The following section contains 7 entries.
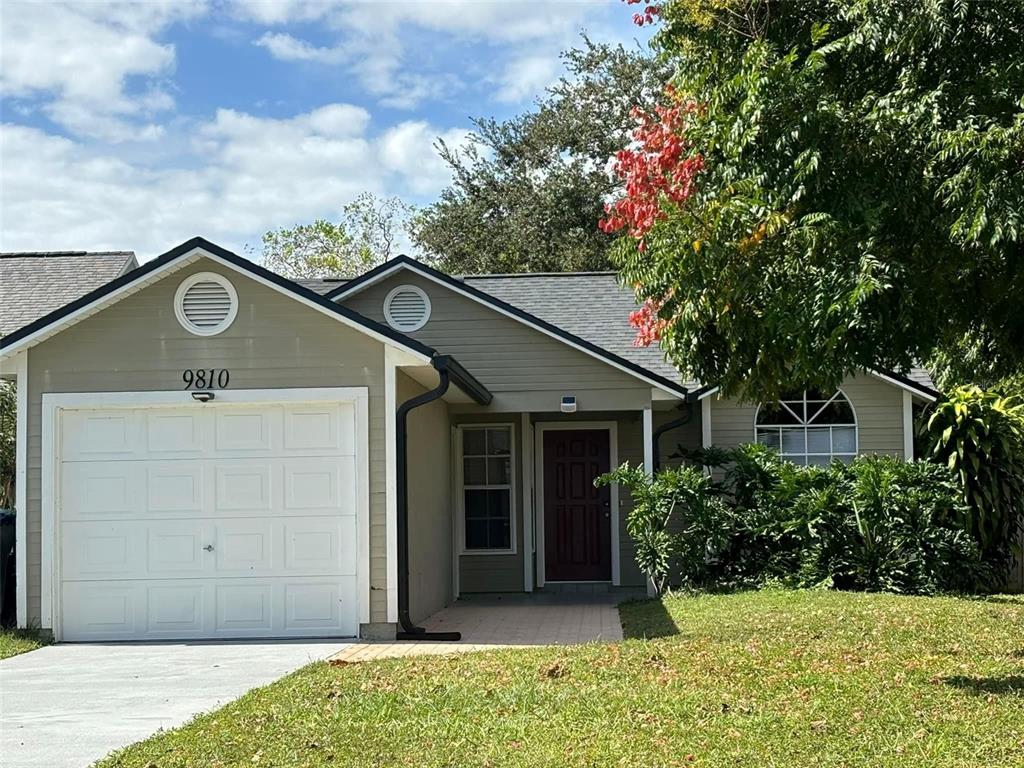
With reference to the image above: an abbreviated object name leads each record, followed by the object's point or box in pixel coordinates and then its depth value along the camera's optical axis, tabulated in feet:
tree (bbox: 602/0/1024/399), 23.31
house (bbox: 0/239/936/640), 38.58
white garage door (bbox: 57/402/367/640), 39.04
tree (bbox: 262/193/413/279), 139.13
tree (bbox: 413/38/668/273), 111.55
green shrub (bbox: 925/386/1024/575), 48.52
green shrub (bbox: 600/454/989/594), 45.93
